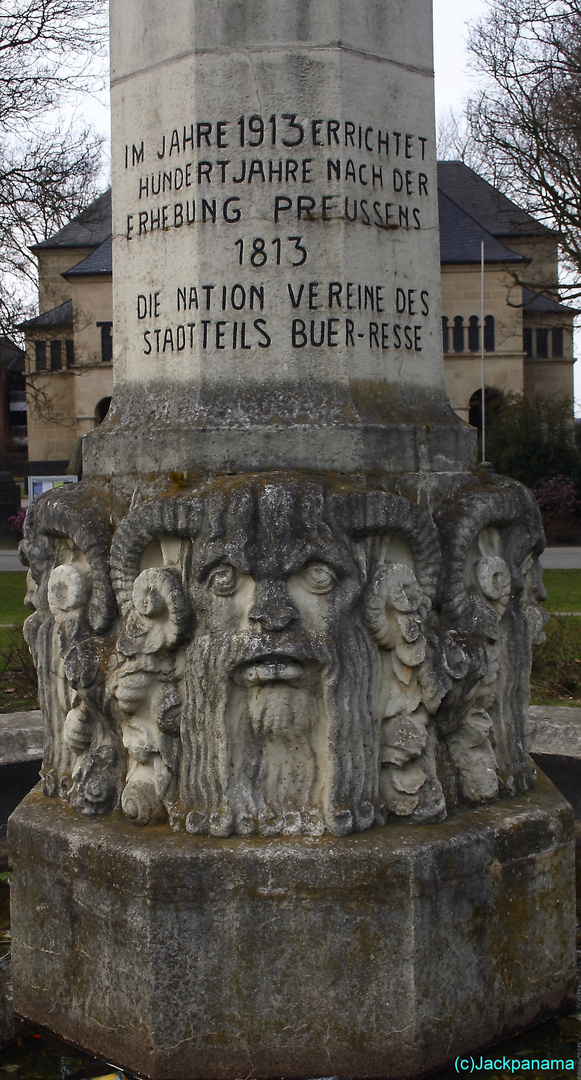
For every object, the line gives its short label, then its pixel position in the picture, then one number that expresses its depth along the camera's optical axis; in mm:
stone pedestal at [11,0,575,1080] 3387
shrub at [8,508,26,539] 27655
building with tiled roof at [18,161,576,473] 40500
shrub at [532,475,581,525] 26797
